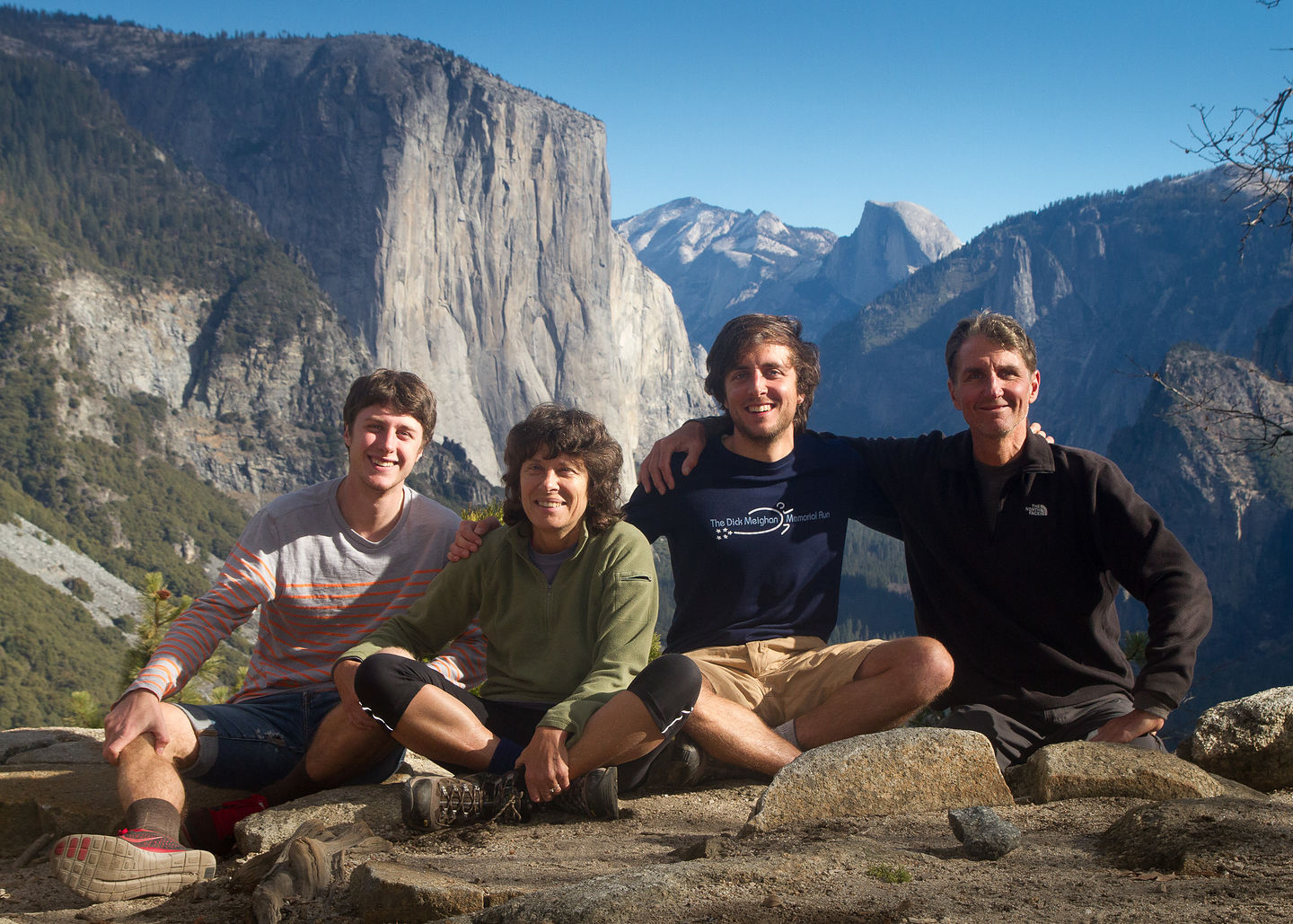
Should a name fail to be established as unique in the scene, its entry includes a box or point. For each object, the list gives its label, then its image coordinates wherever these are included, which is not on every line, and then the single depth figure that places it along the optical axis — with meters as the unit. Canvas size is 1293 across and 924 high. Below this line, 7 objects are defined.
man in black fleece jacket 4.67
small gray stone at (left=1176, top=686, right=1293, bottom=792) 4.62
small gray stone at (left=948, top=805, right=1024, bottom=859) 3.35
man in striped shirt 4.53
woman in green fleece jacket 4.14
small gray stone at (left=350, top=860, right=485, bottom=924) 3.16
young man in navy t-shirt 4.68
